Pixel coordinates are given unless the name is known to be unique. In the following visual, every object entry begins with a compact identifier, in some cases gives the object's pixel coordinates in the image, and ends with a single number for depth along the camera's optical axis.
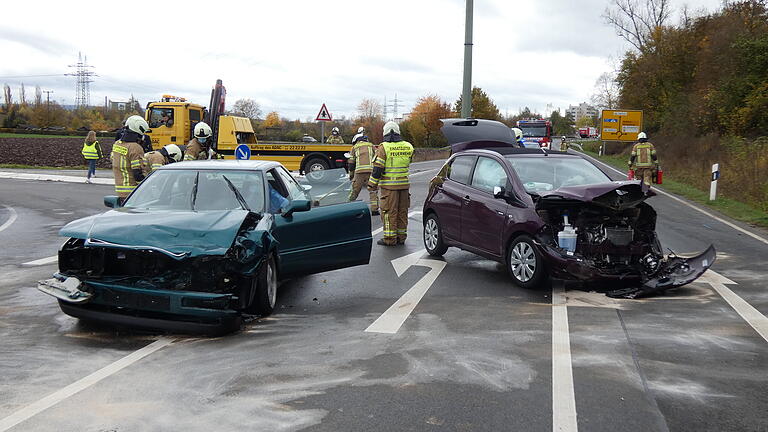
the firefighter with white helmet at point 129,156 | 10.58
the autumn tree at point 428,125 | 67.94
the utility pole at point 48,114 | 91.69
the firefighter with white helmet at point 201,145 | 11.59
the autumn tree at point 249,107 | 89.69
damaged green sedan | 5.49
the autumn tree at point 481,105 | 72.84
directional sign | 45.19
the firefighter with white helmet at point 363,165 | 14.99
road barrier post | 19.14
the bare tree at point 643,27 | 58.69
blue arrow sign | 18.20
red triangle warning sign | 25.61
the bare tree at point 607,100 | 74.19
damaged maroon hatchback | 7.32
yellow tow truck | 22.78
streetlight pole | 18.17
